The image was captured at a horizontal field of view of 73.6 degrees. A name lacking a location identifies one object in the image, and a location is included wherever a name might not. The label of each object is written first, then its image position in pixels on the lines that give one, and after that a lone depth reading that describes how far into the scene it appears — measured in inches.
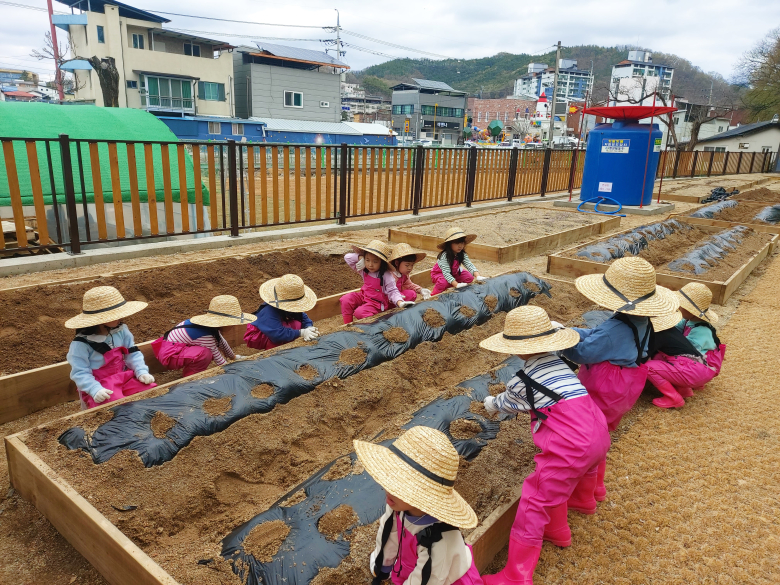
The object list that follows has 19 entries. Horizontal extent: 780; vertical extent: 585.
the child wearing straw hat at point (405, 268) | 179.0
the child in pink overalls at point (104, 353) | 118.3
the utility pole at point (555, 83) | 1158.0
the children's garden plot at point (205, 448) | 84.4
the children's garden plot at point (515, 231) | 307.4
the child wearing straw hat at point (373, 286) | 175.3
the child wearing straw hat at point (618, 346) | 102.9
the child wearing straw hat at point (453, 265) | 204.2
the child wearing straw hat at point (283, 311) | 147.0
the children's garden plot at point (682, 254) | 254.2
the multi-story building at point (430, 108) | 2807.6
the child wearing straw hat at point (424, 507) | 61.4
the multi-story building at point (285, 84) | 1513.3
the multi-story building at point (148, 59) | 1250.6
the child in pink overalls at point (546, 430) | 83.5
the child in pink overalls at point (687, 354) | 143.9
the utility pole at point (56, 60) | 1096.8
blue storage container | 498.0
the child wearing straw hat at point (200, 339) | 140.3
